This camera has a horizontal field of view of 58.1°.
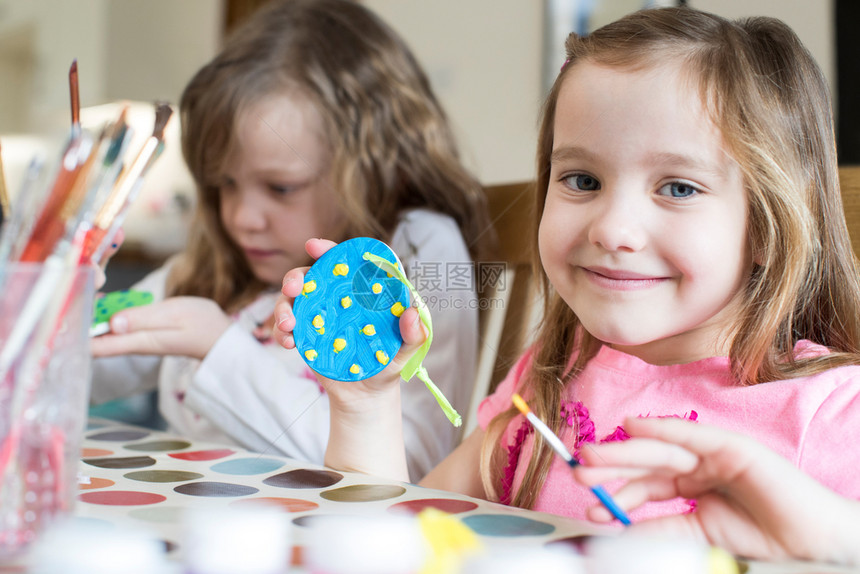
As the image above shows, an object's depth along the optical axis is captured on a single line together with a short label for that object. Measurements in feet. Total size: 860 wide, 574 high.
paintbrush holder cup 1.03
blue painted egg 1.86
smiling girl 1.82
